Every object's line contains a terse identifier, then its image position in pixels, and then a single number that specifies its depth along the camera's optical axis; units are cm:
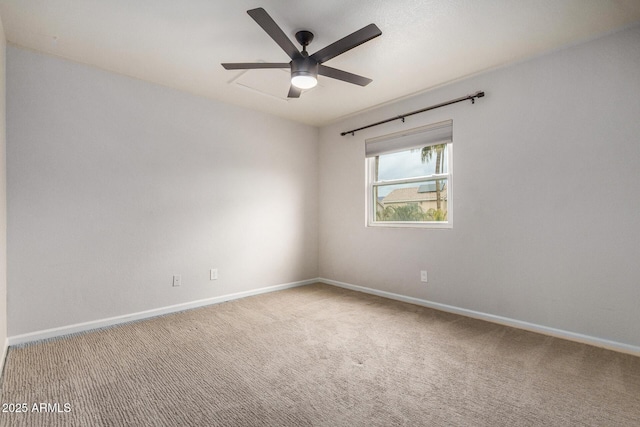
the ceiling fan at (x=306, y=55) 185
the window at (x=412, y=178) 341
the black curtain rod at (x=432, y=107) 304
